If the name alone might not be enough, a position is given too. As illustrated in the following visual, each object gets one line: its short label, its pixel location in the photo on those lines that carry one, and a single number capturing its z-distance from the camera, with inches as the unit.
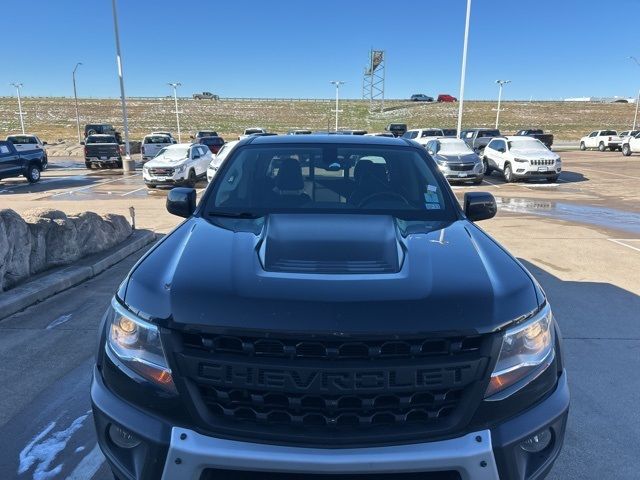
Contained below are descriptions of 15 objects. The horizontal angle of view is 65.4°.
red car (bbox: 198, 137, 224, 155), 1181.0
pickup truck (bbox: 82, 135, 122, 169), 1032.2
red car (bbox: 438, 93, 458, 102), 3762.3
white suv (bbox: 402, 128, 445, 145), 1088.2
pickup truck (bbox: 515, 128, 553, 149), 1381.6
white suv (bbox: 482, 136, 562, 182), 742.5
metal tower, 2994.6
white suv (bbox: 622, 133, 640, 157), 1306.6
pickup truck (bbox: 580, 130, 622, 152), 1520.7
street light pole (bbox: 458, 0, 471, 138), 1096.9
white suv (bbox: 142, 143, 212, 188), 712.4
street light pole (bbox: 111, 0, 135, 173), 983.3
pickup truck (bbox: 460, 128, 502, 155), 1226.3
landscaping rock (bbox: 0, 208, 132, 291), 218.5
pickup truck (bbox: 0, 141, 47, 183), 756.0
